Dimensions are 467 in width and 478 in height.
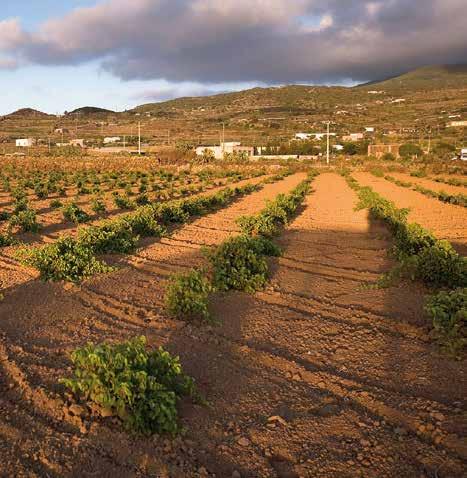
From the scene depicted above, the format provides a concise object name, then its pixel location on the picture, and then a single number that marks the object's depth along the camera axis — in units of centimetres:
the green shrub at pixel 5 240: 1028
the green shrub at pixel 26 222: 1234
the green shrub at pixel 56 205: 1853
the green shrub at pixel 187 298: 586
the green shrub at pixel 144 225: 1180
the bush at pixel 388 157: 5972
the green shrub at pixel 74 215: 1454
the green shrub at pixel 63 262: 749
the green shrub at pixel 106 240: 937
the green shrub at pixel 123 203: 1795
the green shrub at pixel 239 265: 722
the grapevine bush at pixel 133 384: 355
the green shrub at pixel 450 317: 515
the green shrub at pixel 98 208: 1667
